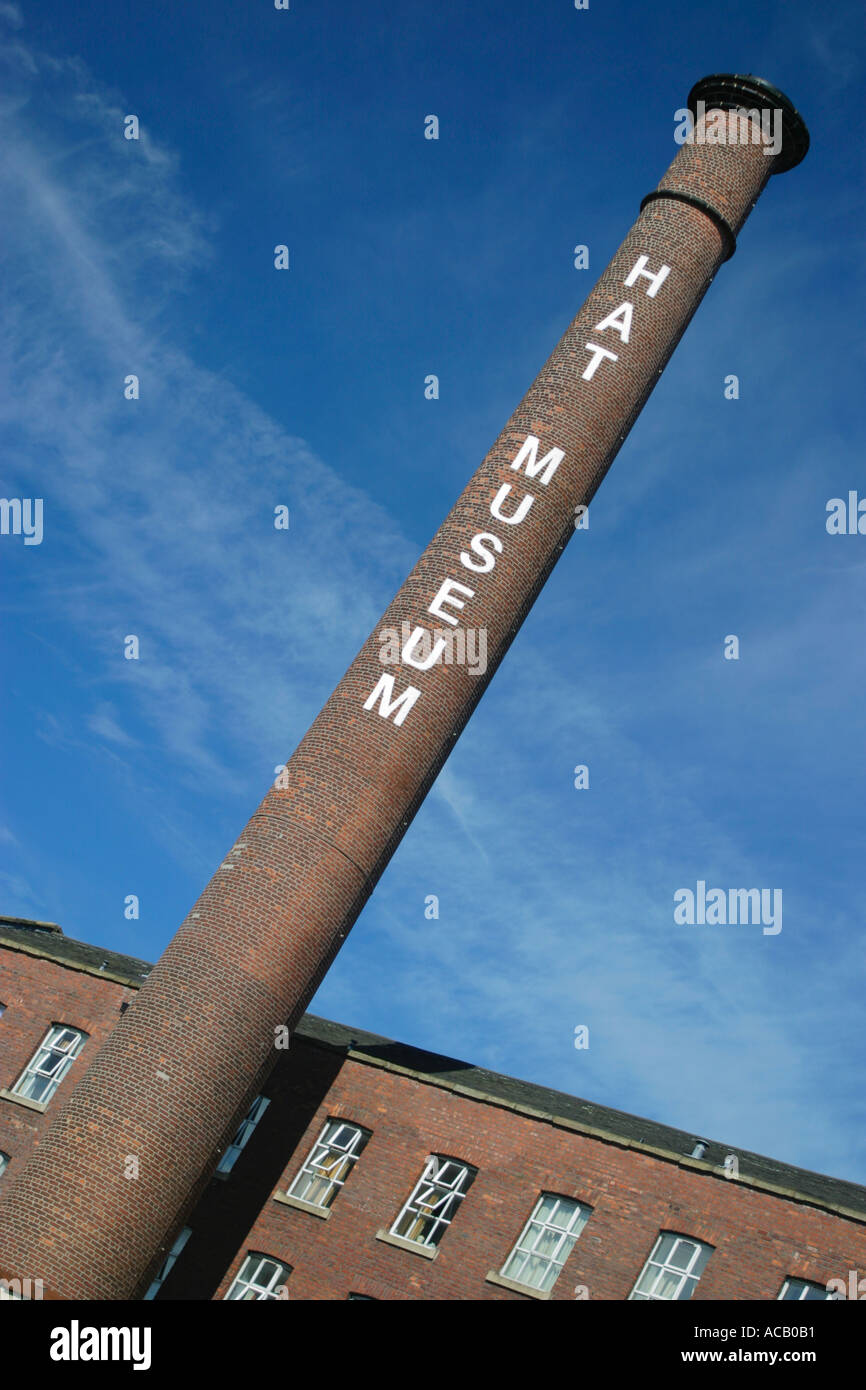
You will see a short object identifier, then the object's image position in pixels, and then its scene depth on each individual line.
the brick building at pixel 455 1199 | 18.91
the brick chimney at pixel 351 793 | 15.59
